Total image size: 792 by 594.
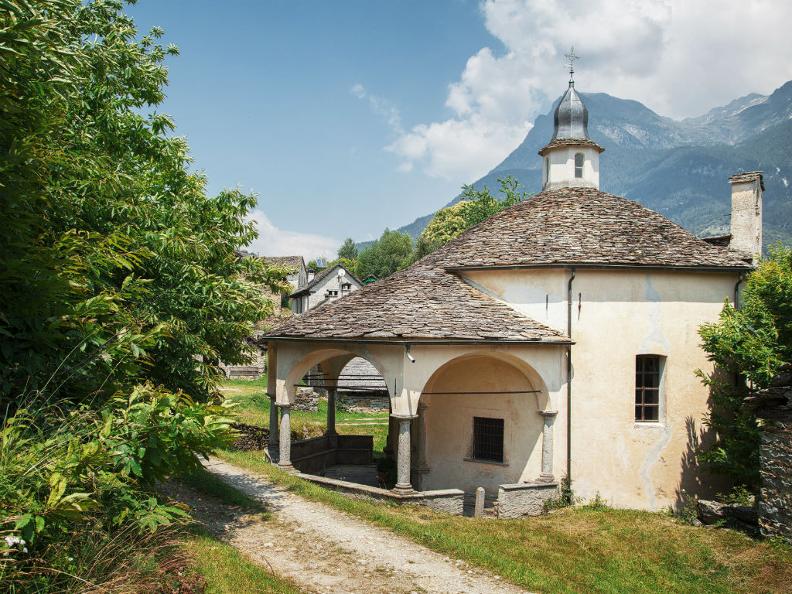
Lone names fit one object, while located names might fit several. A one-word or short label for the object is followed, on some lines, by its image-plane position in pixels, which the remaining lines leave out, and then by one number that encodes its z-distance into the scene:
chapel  15.32
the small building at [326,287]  58.34
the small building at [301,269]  65.47
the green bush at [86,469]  4.43
